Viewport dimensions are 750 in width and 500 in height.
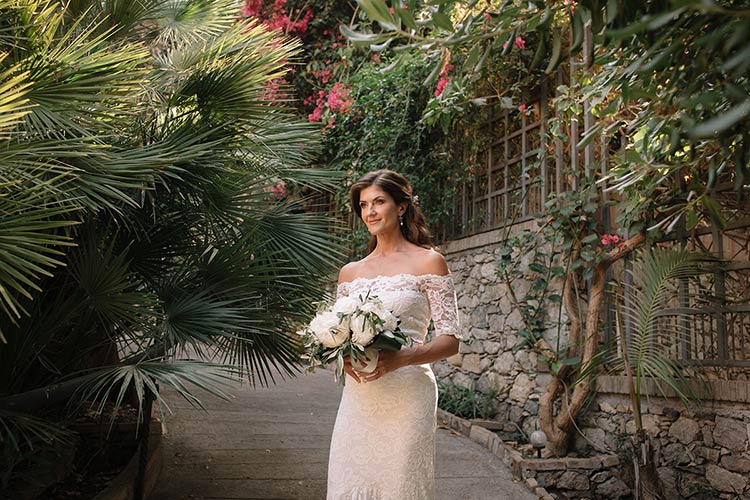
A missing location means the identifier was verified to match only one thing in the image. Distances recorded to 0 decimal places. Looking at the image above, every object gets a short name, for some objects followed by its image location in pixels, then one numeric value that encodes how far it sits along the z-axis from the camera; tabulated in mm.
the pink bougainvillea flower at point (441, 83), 6268
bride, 2545
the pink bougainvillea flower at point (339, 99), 8094
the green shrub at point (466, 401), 6344
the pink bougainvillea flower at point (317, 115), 8648
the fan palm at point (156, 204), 3213
